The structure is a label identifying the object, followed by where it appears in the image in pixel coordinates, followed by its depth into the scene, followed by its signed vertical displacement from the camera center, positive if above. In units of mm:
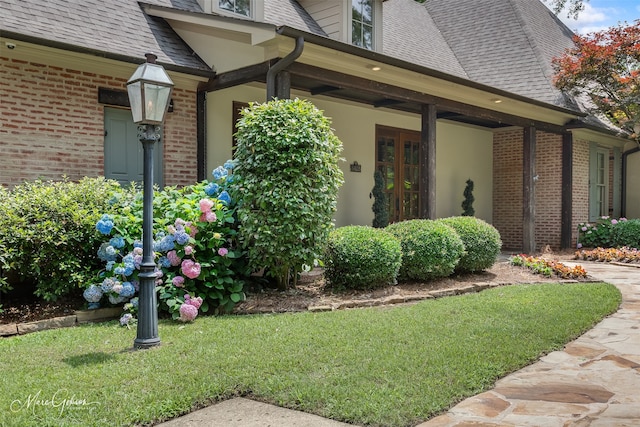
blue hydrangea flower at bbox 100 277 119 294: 4934 -663
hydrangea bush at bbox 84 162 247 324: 5031 -443
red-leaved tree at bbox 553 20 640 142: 11062 +3065
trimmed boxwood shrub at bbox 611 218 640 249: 11789 -470
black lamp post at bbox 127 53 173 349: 4160 +578
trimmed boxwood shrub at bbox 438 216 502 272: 7336 -433
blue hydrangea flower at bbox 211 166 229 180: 6211 +458
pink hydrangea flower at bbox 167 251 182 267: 5277 -450
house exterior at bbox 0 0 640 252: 6742 +1940
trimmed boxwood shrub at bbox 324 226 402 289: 6145 -546
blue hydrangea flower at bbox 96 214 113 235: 4996 -119
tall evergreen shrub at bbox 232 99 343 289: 5641 +303
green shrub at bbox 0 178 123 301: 4941 -239
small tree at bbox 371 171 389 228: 10414 +168
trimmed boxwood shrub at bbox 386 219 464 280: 6723 -484
